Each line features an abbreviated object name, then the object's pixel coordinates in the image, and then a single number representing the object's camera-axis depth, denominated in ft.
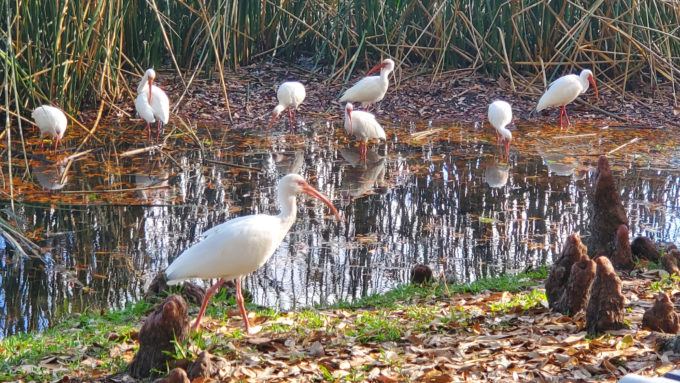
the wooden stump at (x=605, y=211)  37.99
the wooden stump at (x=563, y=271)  30.83
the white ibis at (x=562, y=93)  79.97
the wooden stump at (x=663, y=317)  26.81
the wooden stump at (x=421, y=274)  39.04
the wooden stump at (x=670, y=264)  35.83
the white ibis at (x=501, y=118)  70.44
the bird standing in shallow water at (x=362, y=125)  71.31
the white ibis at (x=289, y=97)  78.69
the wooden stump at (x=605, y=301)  26.78
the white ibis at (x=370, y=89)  81.10
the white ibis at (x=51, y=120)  65.51
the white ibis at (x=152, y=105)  72.33
